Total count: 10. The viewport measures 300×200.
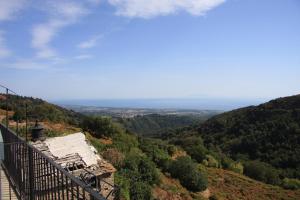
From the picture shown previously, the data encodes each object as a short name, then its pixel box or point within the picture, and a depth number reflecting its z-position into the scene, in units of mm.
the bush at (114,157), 12298
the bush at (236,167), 24378
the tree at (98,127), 17107
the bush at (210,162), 23454
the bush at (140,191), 10584
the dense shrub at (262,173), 24065
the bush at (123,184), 9690
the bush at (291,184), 22130
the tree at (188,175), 15971
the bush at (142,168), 12427
